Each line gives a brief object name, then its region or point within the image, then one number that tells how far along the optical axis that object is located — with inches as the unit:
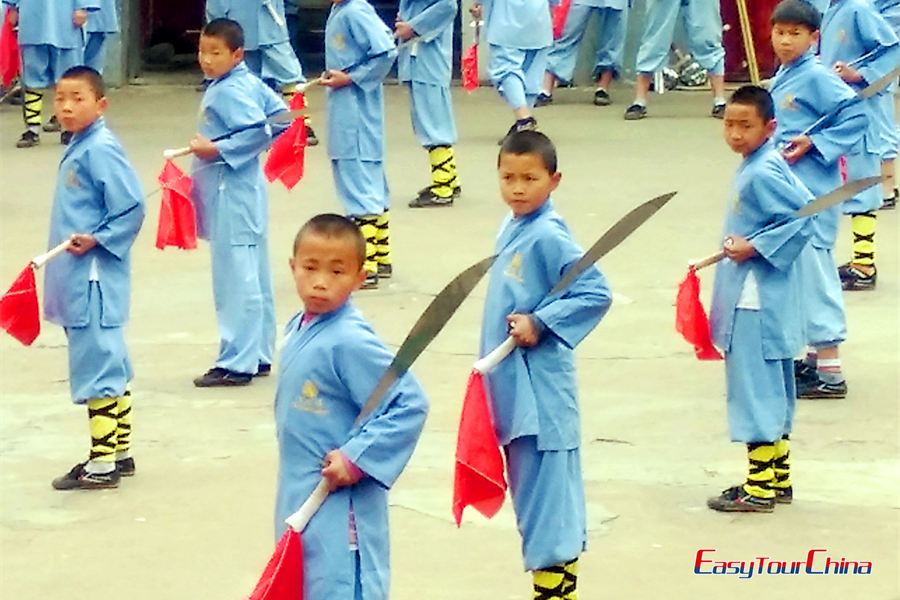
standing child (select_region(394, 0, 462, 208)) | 844.6
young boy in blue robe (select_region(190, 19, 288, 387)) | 632.4
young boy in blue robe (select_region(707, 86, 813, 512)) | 494.3
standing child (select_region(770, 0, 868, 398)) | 593.6
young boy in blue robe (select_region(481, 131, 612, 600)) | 409.1
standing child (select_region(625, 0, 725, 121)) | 1111.0
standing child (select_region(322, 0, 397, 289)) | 740.6
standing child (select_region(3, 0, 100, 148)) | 1064.8
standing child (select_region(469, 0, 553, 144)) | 959.6
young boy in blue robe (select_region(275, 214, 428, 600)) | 351.9
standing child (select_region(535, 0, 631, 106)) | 1159.6
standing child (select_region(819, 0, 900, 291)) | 711.7
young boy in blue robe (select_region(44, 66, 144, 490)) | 524.1
